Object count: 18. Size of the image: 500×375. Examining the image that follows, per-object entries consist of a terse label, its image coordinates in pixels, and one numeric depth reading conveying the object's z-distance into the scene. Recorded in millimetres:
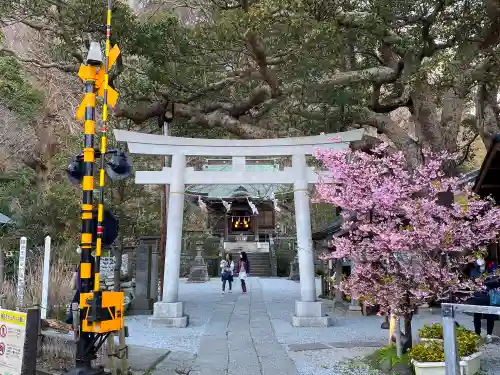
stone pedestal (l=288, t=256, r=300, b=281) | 26569
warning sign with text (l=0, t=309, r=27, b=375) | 4984
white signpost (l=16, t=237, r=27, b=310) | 7696
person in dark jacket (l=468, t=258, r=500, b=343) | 8203
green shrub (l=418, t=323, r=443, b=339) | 6410
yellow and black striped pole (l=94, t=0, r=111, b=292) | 4974
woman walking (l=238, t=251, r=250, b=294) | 18406
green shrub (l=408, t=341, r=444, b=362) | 5492
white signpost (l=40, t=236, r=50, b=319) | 7773
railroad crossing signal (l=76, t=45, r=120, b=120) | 5410
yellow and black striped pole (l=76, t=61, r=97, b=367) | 4980
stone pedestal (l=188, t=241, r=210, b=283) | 25578
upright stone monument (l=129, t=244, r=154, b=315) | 13344
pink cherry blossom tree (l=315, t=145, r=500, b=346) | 5754
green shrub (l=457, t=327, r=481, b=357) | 5832
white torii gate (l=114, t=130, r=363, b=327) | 11391
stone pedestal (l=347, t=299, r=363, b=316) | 12931
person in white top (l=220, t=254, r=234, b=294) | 18855
